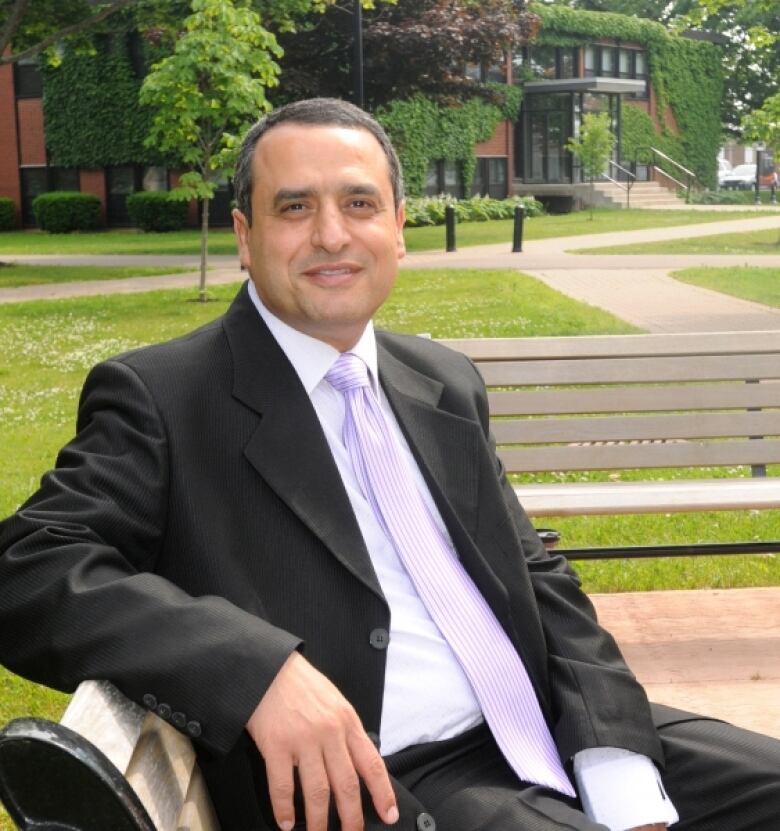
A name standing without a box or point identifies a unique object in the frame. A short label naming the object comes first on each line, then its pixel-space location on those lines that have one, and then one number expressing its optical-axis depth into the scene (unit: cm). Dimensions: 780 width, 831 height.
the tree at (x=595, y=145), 4838
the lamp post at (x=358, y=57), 1920
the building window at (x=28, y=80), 4600
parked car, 7606
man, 196
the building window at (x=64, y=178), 4600
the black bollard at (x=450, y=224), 2930
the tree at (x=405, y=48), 3269
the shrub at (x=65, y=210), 4309
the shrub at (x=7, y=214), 4597
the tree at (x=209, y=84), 1838
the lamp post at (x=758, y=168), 5752
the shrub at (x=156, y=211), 4116
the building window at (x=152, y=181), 4459
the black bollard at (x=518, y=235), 2834
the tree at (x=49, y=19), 2456
